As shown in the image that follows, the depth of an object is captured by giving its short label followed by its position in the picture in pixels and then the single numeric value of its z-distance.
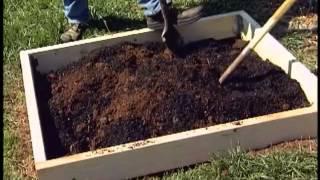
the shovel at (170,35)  3.24
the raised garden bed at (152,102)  2.55
